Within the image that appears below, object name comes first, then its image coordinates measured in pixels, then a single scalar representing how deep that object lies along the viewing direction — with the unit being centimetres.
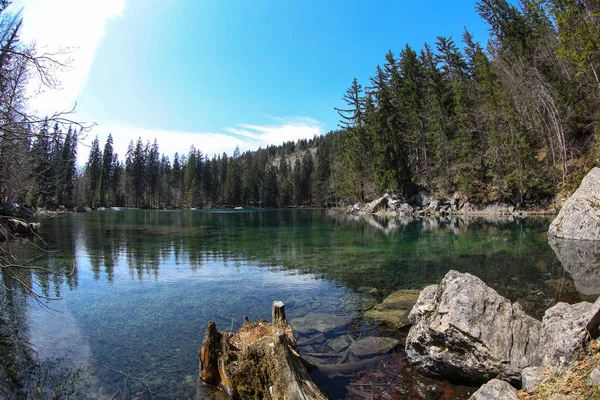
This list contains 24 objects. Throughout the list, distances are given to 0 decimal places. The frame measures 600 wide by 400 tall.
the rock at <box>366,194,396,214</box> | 5312
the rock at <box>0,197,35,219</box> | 2872
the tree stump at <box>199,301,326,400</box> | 441
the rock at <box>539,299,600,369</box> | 437
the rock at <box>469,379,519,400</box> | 421
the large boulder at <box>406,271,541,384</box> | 523
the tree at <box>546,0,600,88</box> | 1527
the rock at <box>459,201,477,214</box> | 4531
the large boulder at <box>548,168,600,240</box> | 1836
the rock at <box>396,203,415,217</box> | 4975
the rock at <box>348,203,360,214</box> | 6278
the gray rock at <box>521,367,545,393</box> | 432
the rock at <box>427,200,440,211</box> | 4838
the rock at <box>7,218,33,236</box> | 2443
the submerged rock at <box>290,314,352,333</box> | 805
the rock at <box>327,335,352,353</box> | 696
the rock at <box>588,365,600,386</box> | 343
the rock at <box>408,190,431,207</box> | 5159
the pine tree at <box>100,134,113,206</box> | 9838
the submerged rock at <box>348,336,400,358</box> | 668
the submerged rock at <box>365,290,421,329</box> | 830
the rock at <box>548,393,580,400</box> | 351
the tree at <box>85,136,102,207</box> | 9562
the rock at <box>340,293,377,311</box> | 963
